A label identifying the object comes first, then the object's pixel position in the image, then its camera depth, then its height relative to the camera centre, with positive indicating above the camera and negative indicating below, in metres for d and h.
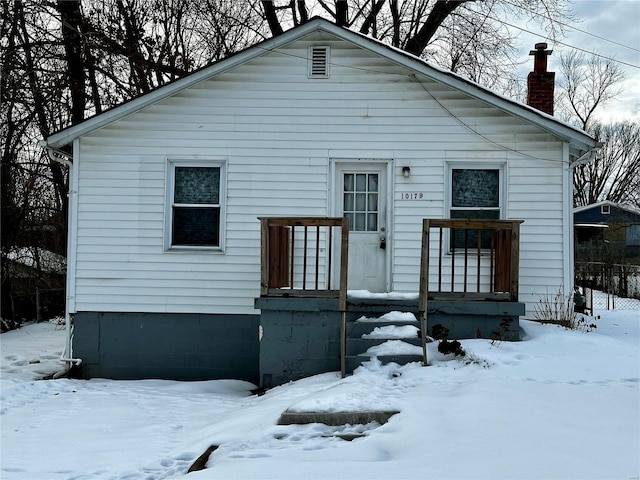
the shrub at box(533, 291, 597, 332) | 8.78 -0.68
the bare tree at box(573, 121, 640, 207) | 46.06 +6.99
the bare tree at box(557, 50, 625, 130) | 40.59 +11.55
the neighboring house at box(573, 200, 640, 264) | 29.62 +1.88
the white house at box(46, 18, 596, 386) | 9.04 +1.16
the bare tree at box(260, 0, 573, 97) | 18.95 +7.72
